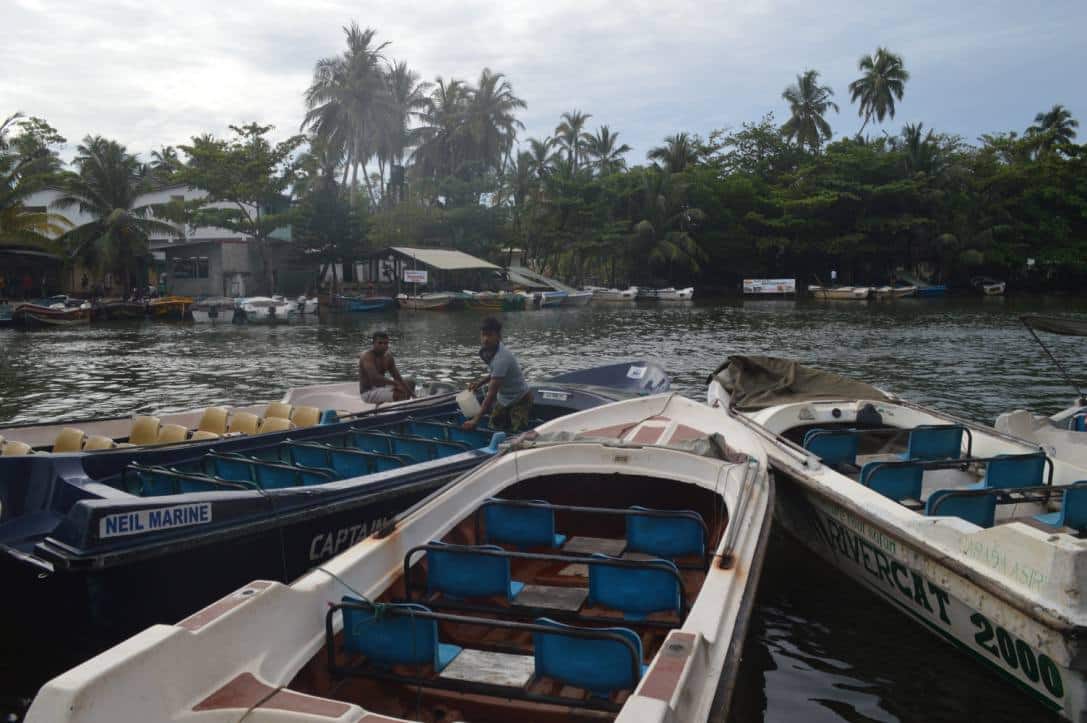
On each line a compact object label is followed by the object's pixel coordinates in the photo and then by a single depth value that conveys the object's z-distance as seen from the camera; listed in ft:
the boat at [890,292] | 191.42
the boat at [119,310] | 143.33
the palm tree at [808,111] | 228.43
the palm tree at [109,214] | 152.35
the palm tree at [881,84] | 239.30
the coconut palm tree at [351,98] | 200.03
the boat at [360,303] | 158.30
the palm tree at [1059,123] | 244.83
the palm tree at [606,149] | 240.32
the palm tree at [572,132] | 247.09
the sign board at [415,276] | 159.36
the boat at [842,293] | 188.24
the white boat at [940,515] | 15.10
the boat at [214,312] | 137.69
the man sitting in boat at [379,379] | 36.06
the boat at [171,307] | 145.89
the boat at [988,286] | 202.90
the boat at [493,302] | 165.48
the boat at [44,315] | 132.05
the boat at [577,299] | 178.44
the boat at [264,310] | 137.80
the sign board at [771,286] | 207.41
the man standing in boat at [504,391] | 29.94
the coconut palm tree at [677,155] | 215.10
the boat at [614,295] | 195.46
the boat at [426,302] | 159.53
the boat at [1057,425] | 26.40
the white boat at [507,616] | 10.60
